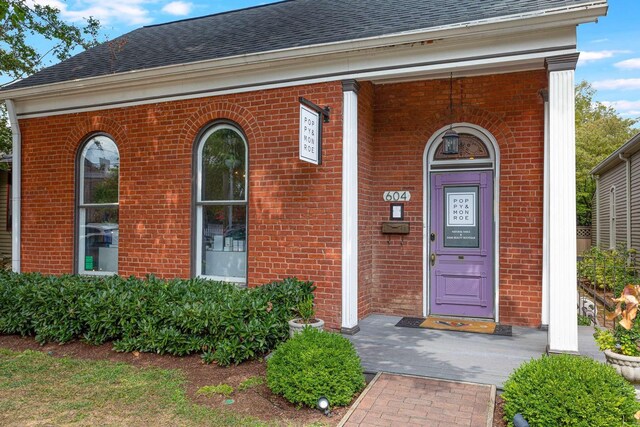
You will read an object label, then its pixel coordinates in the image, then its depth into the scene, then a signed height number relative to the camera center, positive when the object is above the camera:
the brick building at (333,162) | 6.06 +0.92
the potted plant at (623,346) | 3.86 -1.04
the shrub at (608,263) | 9.55 -0.88
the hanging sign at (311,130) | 5.62 +1.18
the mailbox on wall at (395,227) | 6.95 -0.04
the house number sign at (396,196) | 6.99 +0.43
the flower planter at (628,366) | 3.87 -1.17
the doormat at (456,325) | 6.08 -1.37
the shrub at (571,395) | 3.18 -1.20
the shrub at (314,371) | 3.88 -1.26
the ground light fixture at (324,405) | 3.85 -1.49
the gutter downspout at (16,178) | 8.29 +0.78
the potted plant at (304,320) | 5.08 -1.08
